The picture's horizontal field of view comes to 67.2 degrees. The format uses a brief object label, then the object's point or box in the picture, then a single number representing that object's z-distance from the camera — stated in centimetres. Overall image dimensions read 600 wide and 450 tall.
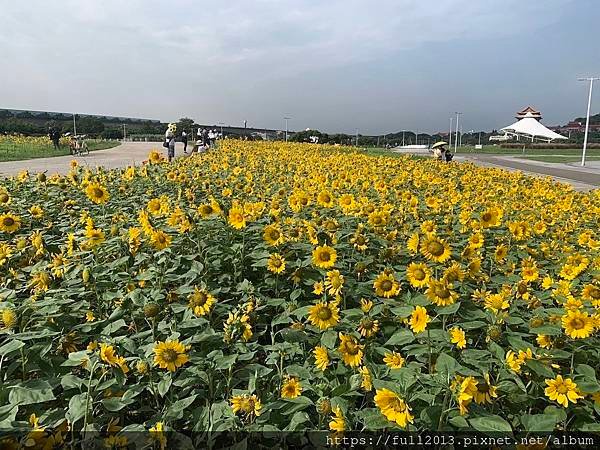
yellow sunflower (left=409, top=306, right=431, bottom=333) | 145
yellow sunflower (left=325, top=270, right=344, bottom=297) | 169
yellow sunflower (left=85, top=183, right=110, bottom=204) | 255
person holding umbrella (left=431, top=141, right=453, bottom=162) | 1342
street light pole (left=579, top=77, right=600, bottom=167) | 2447
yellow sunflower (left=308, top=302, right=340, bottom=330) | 153
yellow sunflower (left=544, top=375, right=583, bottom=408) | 133
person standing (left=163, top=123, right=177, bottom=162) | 985
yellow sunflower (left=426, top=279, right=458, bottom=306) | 153
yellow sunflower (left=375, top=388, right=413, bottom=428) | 109
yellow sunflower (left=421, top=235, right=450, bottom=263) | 195
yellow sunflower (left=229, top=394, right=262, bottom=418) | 120
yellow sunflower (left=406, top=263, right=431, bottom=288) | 179
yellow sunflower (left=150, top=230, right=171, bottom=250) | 195
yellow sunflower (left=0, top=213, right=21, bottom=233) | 225
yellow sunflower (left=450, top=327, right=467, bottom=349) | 140
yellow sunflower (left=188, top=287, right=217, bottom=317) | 159
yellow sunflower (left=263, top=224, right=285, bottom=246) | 207
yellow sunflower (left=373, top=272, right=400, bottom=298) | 178
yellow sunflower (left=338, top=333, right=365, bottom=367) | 136
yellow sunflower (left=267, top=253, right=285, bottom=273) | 193
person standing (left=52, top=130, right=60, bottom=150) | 2057
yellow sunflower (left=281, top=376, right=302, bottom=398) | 130
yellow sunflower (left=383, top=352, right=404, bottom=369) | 140
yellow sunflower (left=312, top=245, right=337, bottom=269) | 194
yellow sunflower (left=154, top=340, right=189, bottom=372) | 127
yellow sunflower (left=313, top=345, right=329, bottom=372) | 140
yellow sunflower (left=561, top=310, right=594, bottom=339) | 149
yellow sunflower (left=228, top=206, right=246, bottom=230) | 221
